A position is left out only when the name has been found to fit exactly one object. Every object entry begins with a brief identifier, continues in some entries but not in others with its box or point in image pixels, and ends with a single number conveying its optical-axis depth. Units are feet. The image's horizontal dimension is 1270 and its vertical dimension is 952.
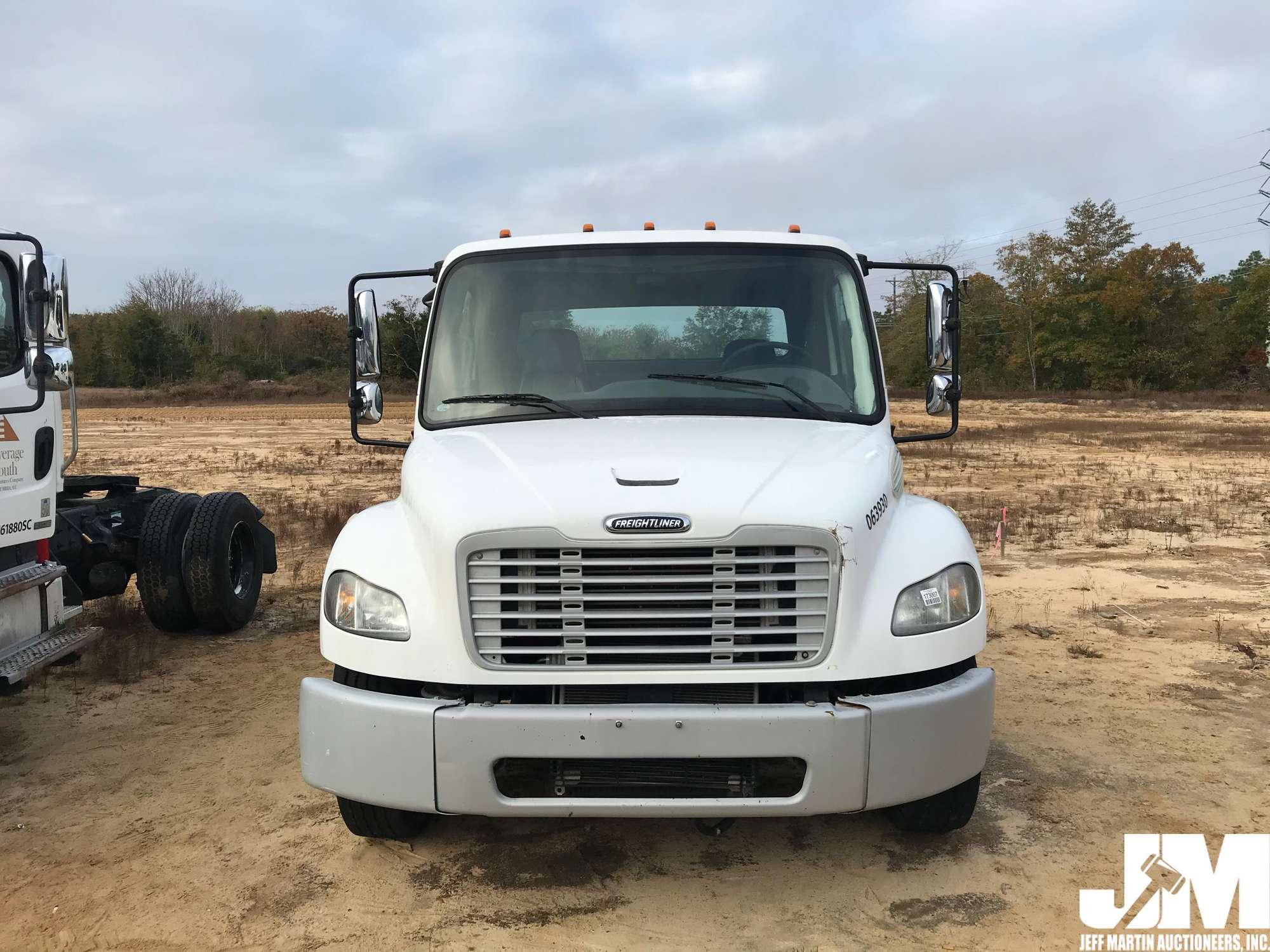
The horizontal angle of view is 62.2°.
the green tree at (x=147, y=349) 188.75
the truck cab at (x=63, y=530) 16.71
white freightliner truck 10.64
